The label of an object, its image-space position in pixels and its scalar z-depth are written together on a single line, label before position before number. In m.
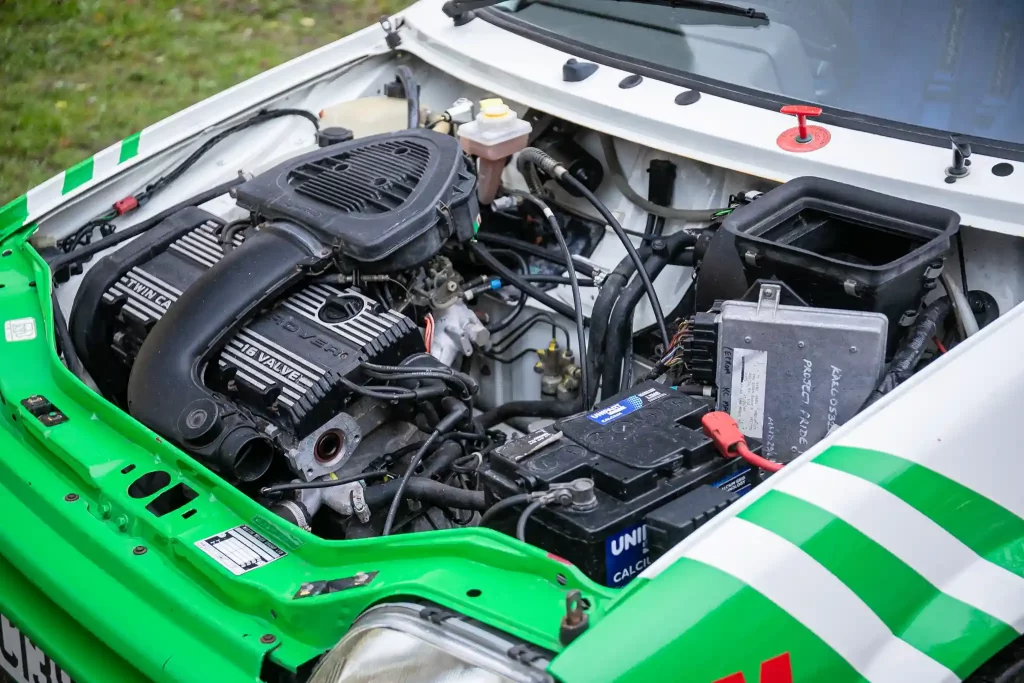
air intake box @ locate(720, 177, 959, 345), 1.91
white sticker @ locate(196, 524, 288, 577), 1.75
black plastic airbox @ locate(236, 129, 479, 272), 2.21
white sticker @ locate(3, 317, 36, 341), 2.34
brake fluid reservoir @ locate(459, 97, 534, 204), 2.60
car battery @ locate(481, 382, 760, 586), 1.60
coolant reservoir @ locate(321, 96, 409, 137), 2.99
